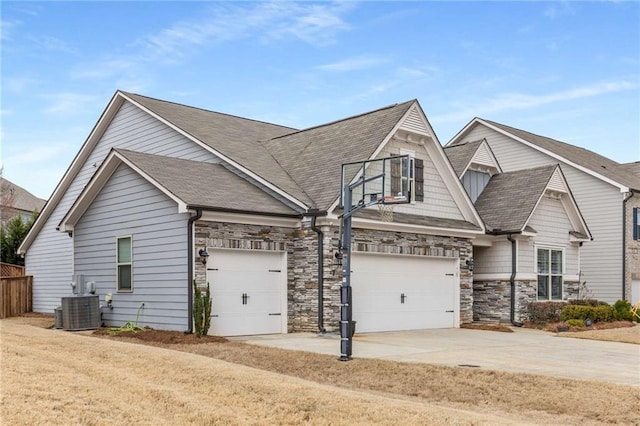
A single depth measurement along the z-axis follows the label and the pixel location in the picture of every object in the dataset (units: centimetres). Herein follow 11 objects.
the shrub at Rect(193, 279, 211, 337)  1598
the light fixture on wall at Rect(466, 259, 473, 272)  2247
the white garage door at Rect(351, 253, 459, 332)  1922
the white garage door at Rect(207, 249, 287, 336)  1700
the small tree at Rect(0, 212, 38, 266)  3191
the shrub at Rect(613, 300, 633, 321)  2428
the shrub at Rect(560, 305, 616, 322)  2264
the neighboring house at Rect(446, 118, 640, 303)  2891
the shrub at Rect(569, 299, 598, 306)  2433
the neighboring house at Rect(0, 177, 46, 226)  4812
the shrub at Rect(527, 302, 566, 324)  2308
